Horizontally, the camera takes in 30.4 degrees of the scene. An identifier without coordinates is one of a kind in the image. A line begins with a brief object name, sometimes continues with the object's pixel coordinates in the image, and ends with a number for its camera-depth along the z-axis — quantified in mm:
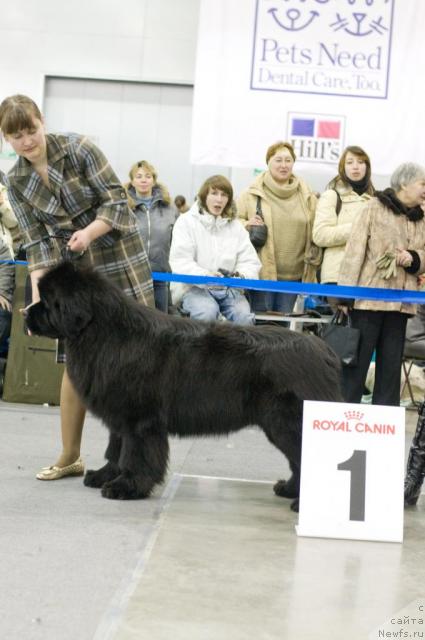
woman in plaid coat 3275
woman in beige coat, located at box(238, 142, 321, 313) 5629
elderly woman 4344
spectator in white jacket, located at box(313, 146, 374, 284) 5332
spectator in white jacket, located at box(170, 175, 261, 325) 5441
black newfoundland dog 3102
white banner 6039
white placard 2861
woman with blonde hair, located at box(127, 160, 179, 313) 6055
